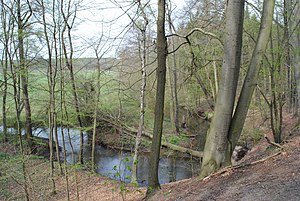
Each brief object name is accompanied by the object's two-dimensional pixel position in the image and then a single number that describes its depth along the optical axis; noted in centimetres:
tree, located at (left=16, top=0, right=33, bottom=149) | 859
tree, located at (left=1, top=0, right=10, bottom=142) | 885
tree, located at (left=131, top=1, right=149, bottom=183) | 1011
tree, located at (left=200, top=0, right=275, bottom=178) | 531
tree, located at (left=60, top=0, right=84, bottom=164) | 1125
